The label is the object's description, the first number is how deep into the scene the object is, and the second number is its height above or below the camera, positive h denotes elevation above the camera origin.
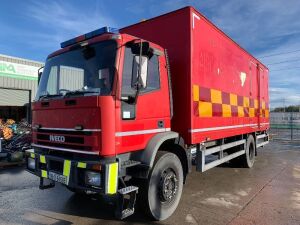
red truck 2.89 +0.10
